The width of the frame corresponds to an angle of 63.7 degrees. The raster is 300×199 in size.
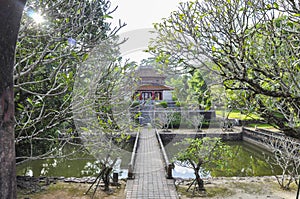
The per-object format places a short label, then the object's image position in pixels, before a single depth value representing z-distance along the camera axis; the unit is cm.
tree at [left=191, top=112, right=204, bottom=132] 1416
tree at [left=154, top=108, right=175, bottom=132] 1431
